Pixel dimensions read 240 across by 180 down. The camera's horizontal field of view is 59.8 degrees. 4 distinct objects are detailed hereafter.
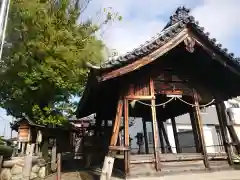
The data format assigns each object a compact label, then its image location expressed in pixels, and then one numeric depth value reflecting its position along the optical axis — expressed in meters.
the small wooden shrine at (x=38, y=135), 12.74
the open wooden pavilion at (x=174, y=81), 6.66
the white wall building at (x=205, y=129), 19.67
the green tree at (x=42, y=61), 12.94
